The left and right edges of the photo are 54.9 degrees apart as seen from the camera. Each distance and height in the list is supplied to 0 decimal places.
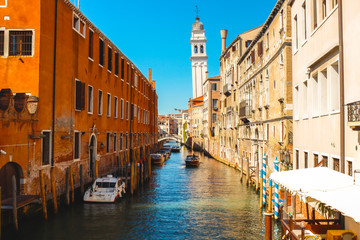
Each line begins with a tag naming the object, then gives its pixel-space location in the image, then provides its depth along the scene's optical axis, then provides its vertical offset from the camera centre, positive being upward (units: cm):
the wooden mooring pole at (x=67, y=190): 1501 -250
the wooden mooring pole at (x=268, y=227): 899 -241
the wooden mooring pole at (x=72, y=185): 1565 -236
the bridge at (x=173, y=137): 8359 -81
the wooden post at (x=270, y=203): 1435 -284
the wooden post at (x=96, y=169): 1915 -202
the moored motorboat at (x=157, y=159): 3878 -283
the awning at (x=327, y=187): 602 -107
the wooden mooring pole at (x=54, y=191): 1377 -230
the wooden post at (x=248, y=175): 2353 -277
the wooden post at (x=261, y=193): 1669 -288
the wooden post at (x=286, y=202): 1079 -209
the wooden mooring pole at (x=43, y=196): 1278 -233
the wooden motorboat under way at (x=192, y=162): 3725 -300
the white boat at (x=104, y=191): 1670 -284
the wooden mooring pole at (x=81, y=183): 1682 -244
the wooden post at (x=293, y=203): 1221 -244
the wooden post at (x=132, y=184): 1981 -287
